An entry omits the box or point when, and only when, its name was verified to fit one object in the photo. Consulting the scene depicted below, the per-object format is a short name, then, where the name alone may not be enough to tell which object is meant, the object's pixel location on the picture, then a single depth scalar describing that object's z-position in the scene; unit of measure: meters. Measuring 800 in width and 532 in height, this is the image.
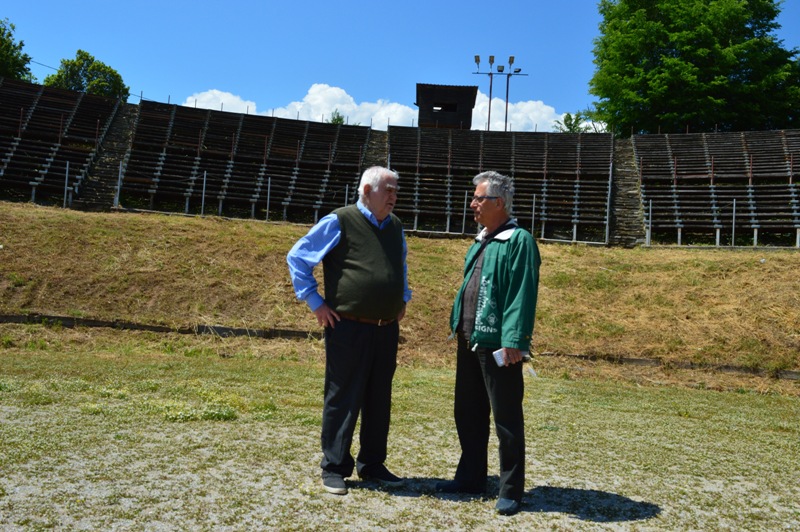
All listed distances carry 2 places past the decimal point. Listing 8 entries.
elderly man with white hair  4.48
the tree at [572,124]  52.99
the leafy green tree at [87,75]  55.97
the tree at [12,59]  42.84
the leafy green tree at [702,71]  35.69
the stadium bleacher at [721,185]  23.81
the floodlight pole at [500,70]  42.12
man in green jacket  4.07
